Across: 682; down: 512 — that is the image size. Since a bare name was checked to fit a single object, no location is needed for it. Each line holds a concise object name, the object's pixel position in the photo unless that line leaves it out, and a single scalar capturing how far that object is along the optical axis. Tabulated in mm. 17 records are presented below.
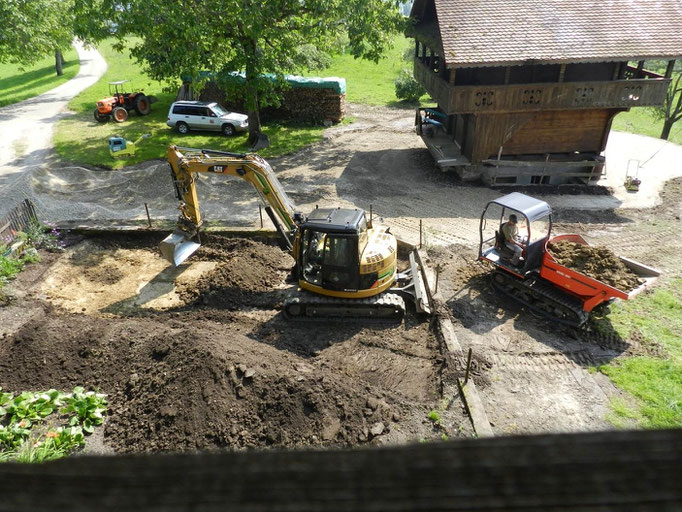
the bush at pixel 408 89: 32312
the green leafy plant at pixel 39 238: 14640
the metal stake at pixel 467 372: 9206
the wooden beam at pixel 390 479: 1778
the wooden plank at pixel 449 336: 10430
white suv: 25422
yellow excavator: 11070
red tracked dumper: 11062
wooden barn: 17922
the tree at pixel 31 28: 27109
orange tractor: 27391
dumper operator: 12242
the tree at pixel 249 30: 17703
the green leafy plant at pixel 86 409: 8546
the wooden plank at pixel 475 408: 8469
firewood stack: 27172
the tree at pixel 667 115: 27688
